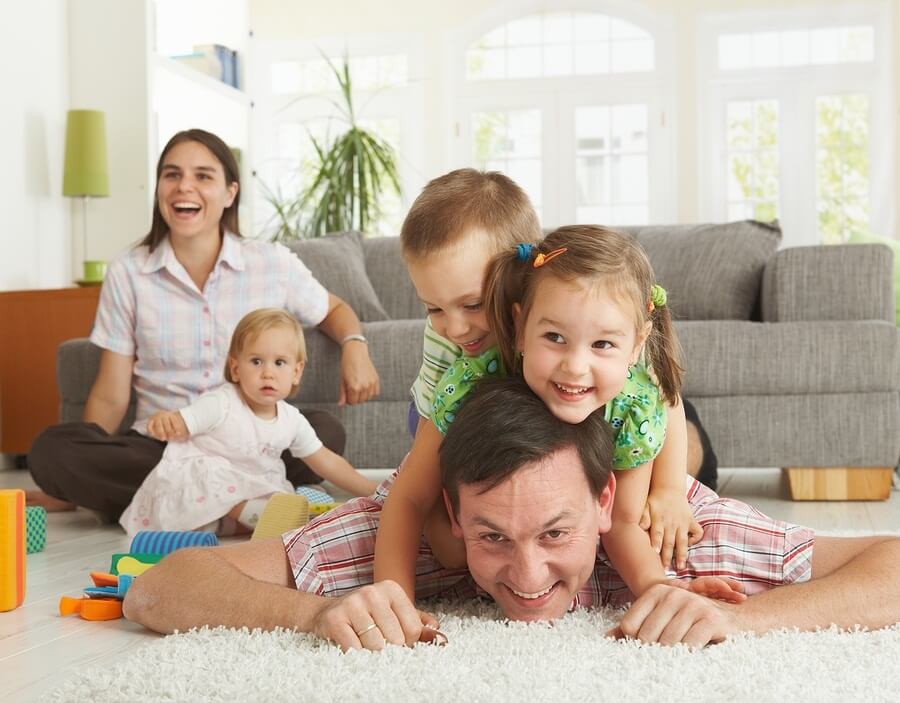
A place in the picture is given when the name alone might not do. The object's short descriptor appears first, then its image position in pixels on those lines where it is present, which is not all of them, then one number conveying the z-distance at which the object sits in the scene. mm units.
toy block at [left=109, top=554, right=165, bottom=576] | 2051
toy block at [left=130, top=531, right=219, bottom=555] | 2336
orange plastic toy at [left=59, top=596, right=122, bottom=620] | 1791
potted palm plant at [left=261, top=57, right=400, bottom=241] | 6004
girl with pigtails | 1414
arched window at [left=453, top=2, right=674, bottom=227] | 8055
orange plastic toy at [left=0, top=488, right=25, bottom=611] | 1840
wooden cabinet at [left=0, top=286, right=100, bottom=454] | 4523
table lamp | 5012
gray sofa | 3277
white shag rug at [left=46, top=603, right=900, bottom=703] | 1211
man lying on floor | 1401
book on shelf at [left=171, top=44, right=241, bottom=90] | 6129
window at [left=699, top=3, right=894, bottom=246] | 7727
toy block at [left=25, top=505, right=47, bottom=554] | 2525
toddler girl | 2746
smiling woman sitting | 3119
